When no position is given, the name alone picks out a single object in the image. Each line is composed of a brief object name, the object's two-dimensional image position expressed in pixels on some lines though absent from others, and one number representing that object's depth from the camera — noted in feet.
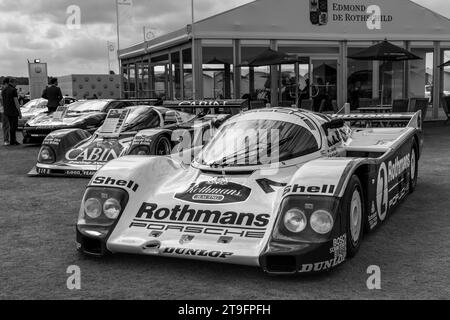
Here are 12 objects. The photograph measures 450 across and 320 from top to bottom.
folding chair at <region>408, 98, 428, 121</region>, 43.71
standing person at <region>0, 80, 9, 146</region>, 44.79
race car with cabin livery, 27.12
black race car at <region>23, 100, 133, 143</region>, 39.58
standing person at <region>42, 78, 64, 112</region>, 48.65
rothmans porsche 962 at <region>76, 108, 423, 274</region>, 12.01
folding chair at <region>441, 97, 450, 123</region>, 53.36
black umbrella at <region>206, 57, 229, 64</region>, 50.87
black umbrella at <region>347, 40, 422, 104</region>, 43.20
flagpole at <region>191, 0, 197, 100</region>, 48.80
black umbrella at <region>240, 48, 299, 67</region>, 43.65
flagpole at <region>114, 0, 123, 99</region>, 73.28
